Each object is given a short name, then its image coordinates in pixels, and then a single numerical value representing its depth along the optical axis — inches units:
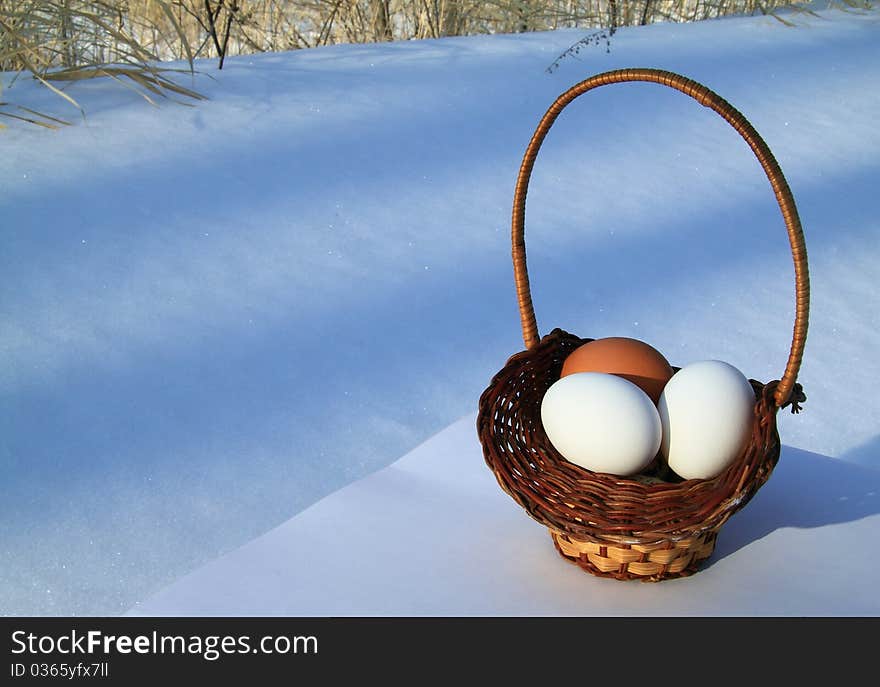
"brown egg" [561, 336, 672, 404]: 37.4
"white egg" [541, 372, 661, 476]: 33.3
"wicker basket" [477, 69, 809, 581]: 31.5
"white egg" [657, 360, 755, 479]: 33.6
